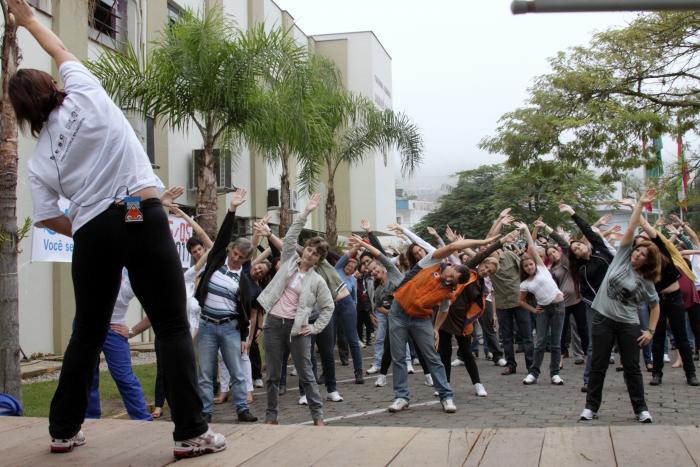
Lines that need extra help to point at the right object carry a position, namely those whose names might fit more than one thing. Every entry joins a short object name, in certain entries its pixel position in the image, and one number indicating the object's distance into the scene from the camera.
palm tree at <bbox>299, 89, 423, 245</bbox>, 23.06
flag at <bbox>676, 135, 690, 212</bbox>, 18.77
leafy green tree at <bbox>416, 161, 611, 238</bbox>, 39.41
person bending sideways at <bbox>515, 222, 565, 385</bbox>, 10.80
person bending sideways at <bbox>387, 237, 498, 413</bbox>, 8.25
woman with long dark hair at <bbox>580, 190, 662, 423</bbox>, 7.01
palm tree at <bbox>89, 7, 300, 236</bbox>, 13.45
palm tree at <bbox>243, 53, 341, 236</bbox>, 14.60
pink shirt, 7.61
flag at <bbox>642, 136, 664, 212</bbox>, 18.45
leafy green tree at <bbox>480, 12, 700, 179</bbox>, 17.16
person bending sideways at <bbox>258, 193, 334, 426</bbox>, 7.47
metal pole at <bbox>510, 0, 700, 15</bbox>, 2.60
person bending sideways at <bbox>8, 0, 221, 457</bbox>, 3.32
